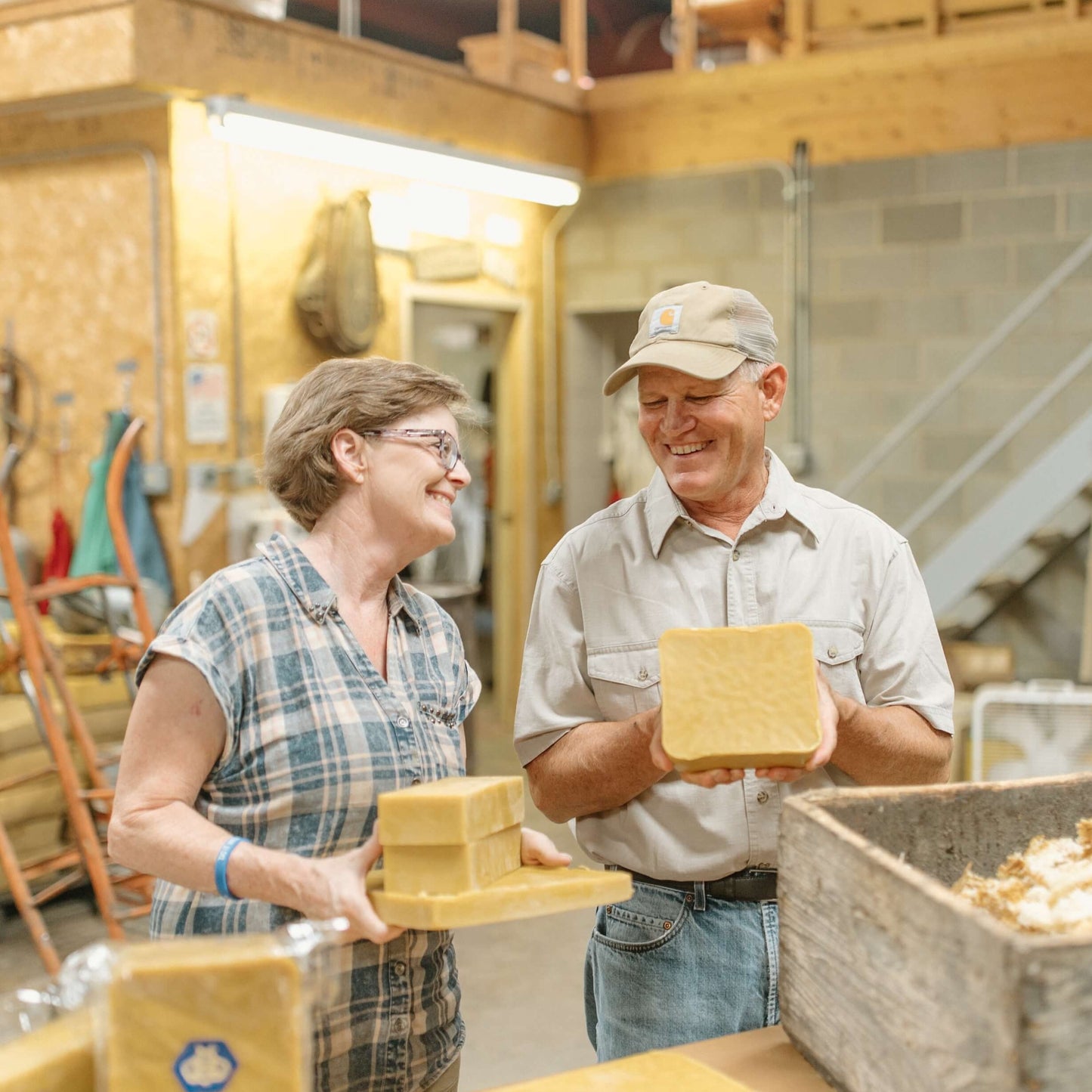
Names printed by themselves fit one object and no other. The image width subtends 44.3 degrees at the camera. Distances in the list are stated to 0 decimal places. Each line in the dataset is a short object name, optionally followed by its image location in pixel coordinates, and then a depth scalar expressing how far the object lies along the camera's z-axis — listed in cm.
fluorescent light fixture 496
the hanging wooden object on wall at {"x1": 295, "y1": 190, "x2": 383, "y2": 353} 559
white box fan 440
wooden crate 98
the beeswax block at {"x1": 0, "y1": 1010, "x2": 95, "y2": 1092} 102
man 170
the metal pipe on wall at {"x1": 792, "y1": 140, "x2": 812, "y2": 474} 636
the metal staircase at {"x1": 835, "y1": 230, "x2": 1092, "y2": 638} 538
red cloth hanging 533
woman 147
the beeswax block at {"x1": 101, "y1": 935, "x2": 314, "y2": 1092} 102
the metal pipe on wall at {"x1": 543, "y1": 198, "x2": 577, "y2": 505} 712
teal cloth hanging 509
